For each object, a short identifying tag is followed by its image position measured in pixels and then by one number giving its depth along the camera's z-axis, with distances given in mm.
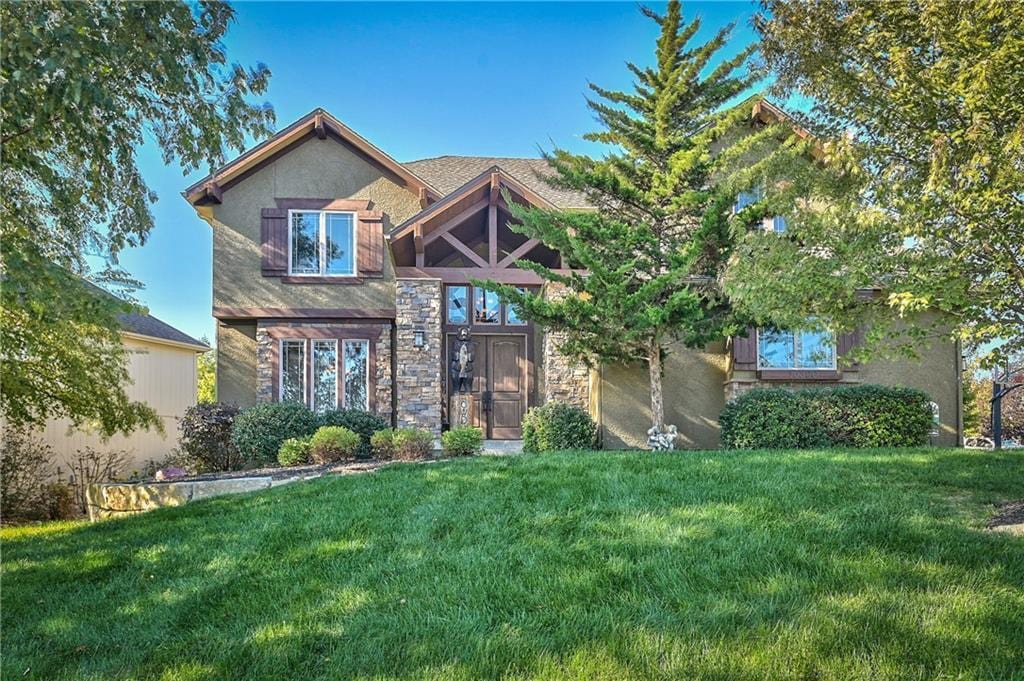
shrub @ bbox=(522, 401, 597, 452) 8758
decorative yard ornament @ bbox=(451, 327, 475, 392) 11508
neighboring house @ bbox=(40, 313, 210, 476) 13172
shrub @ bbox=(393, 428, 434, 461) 8391
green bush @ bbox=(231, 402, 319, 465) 9445
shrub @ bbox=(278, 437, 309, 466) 8547
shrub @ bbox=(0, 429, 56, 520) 9133
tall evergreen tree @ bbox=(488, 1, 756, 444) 7945
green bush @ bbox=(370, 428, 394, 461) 8523
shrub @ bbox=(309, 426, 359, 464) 8469
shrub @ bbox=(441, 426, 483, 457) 8320
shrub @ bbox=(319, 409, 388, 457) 9672
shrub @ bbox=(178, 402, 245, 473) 10117
